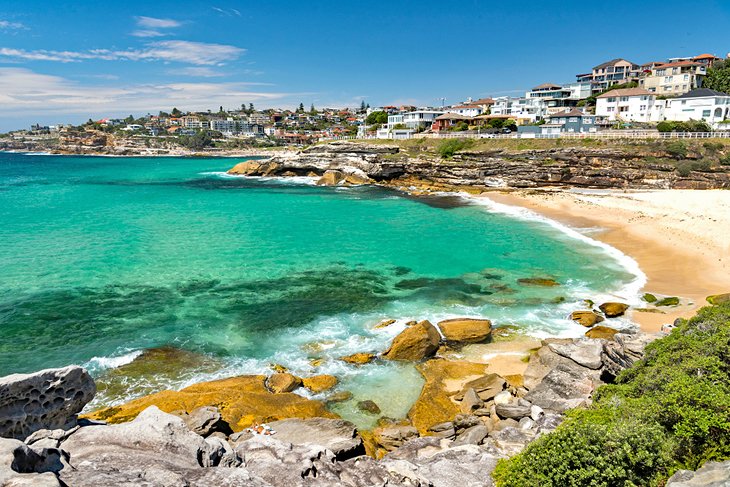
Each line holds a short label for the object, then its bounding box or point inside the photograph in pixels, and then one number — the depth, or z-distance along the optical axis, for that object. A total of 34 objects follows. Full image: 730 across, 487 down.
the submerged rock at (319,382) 18.18
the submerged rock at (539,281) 29.31
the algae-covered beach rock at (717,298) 23.20
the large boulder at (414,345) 20.50
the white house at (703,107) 80.00
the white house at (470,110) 128.00
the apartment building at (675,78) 102.78
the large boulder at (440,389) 16.08
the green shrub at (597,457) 8.58
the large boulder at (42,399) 10.07
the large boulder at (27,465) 6.64
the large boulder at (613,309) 24.19
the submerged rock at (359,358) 20.17
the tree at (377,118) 149.75
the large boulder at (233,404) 15.27
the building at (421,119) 115.19
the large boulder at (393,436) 14.47
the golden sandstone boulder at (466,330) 22.06
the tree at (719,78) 92.81
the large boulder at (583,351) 17.82
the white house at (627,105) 90.81
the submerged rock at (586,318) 23.34
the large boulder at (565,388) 15.68
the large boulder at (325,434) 12.58
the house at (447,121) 108.38
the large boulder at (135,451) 8.06
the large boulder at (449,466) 10.33
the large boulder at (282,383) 17.88
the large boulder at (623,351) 17.08
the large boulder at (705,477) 7.79
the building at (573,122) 82.75
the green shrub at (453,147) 80.12
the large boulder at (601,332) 21.61
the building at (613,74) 121.25
